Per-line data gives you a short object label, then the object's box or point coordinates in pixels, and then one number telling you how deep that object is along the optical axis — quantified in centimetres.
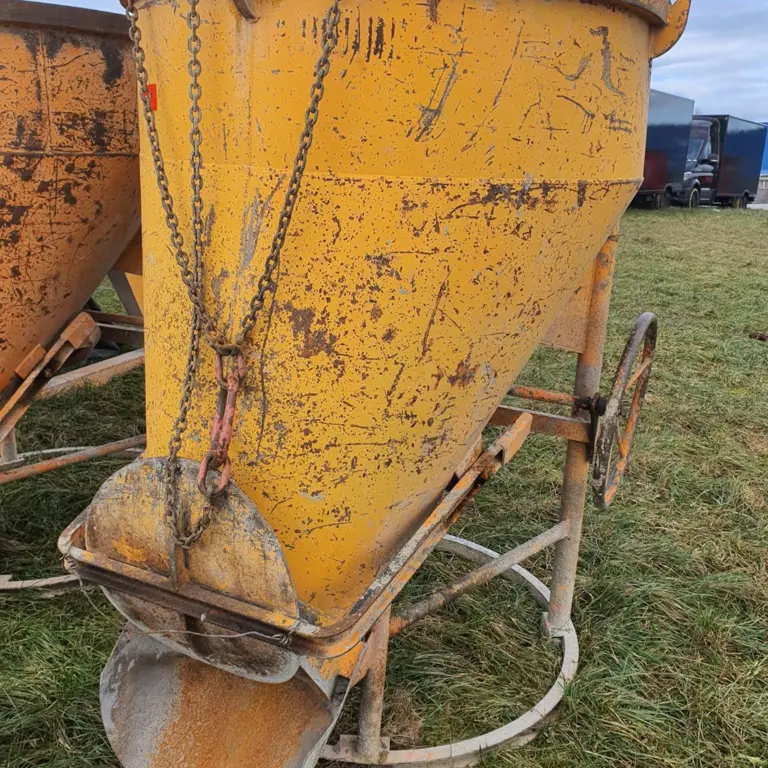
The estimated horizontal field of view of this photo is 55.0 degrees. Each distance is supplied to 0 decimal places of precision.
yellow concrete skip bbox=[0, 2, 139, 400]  196
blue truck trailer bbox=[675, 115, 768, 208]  1848
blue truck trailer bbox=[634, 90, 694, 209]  1559
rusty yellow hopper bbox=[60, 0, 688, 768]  117
